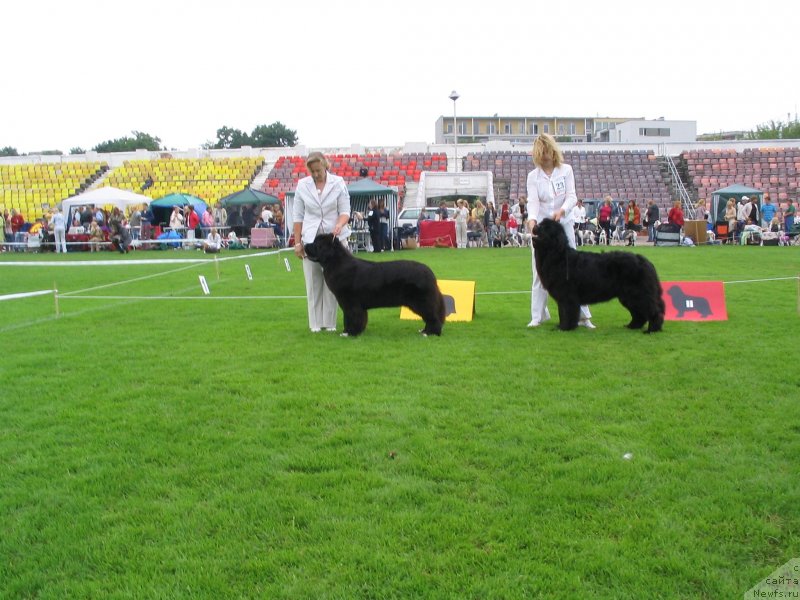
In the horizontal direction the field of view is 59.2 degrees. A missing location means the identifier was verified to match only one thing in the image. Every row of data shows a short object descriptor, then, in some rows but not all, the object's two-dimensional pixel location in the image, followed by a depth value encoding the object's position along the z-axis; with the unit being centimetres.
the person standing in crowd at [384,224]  2438
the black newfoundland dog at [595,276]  732
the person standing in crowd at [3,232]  2905
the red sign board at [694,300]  823
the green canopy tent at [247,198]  2848
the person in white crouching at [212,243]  2472
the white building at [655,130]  6206
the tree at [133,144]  9206
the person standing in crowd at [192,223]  2805
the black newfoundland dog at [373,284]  731
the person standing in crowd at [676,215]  2398
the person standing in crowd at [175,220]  2806
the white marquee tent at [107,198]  2891
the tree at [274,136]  9319
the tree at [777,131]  6550
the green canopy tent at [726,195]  2795
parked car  2813
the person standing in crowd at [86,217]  2983
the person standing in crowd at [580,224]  2398
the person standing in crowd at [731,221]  2570
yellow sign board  859
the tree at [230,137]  9818
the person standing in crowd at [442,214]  2694
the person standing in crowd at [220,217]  2972
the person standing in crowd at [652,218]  2698
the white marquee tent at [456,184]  3011
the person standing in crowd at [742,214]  2536
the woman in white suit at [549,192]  764
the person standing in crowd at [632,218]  2462
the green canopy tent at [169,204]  2920
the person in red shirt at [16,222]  3097
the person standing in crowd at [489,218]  2652
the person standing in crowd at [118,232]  2662
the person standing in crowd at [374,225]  2323
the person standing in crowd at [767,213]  2511
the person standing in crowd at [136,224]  2895
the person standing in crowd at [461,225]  2570
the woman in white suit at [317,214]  759
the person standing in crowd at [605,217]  2527
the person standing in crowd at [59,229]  2719
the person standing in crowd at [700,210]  2633
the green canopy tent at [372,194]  2500
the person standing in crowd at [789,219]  2497
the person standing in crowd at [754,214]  2548
